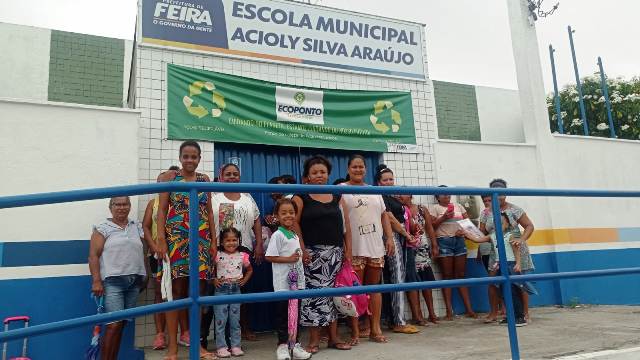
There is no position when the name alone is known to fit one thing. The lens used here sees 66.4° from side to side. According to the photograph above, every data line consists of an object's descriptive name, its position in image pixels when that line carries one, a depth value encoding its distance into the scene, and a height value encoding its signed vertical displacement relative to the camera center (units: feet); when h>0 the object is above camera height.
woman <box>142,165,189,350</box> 13.61 +0.12
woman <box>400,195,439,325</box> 17.26 -0.10
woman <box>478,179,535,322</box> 16.42 +0.54
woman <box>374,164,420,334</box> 15.64 -0.13
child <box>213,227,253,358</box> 13.01 -0.54
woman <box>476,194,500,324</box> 17.63 -0.44
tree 41.88 +11.54
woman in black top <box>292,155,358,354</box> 12.42 +0.17
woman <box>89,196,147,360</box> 12.48 +0.04
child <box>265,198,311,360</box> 12.30 +0.04
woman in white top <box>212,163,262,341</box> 14.23 +1.33
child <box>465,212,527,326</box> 16.58 -0.56
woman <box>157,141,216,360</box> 11.69 +0.70
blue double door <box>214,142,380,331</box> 16.83 +3.45
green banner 16.84 +5.36
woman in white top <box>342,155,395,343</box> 13.96 +0.44
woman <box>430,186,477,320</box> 18.62 +0.11
